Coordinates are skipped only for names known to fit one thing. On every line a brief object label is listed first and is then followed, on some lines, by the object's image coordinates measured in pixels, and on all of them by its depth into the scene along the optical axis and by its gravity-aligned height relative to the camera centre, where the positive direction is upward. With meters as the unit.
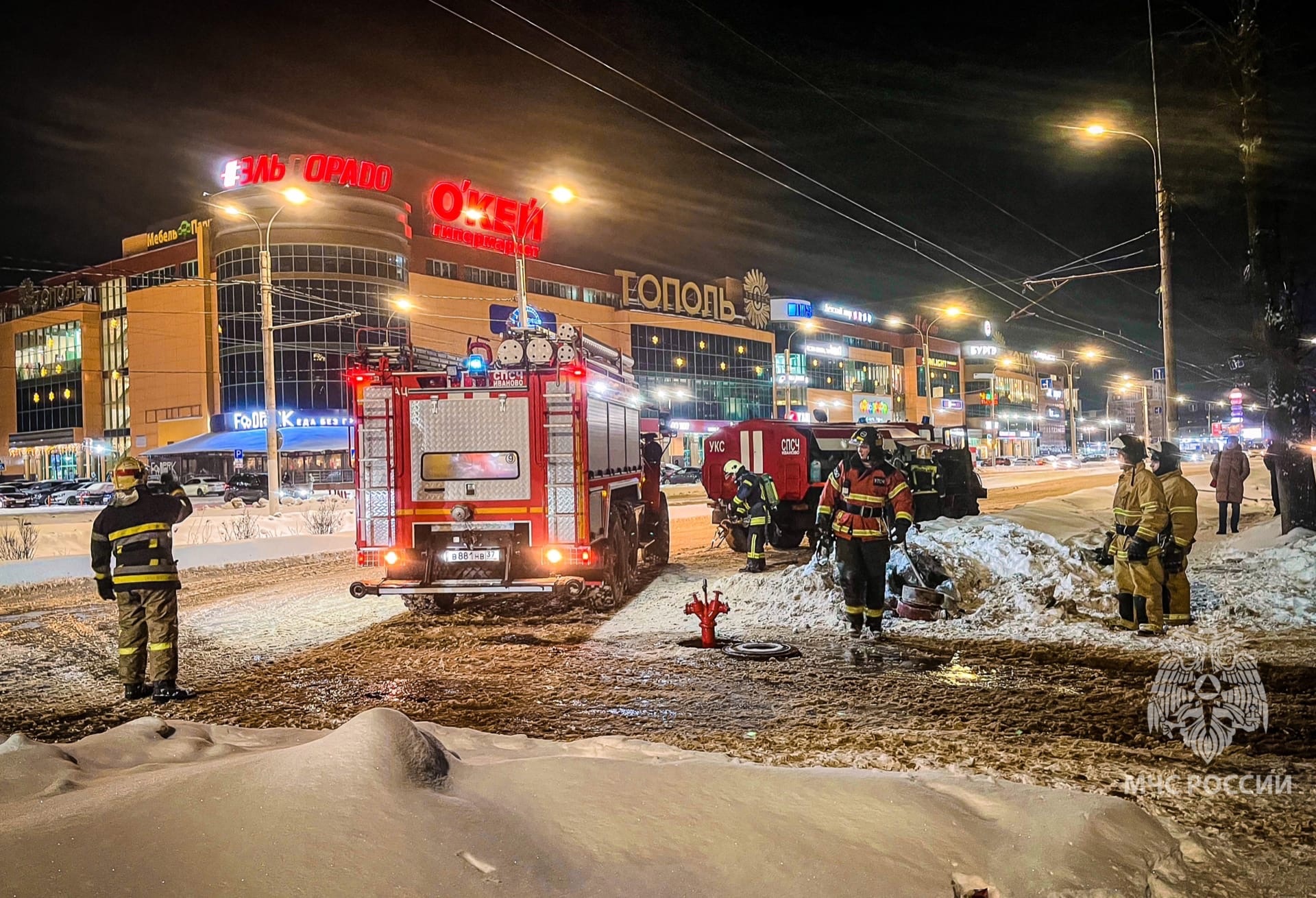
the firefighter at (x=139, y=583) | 6.62 -0.87
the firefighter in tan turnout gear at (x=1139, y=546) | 7.77 -0.98
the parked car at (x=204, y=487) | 43.06 -1.04
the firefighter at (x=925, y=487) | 16.09 -0.80
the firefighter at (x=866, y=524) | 8.28 -0.75
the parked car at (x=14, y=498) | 41.56 -1.28
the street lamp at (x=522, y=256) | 17.91 +4.83
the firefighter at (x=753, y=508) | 12.15 -0.83
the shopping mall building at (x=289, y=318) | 52.56 +9.98
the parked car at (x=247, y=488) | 38.28 -1.02
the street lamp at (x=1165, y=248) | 14.59 +3.18
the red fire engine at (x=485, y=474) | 9.03 -0.17
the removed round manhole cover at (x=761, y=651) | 7.55 -1.76
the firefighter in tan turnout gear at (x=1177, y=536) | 8.02 -0.93
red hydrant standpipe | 8.05 -1.51
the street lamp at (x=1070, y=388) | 51.60 +3.05
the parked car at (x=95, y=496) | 39.66 -1.20
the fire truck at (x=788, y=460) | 15.48 -0.23
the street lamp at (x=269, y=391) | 24.45 +2.09
